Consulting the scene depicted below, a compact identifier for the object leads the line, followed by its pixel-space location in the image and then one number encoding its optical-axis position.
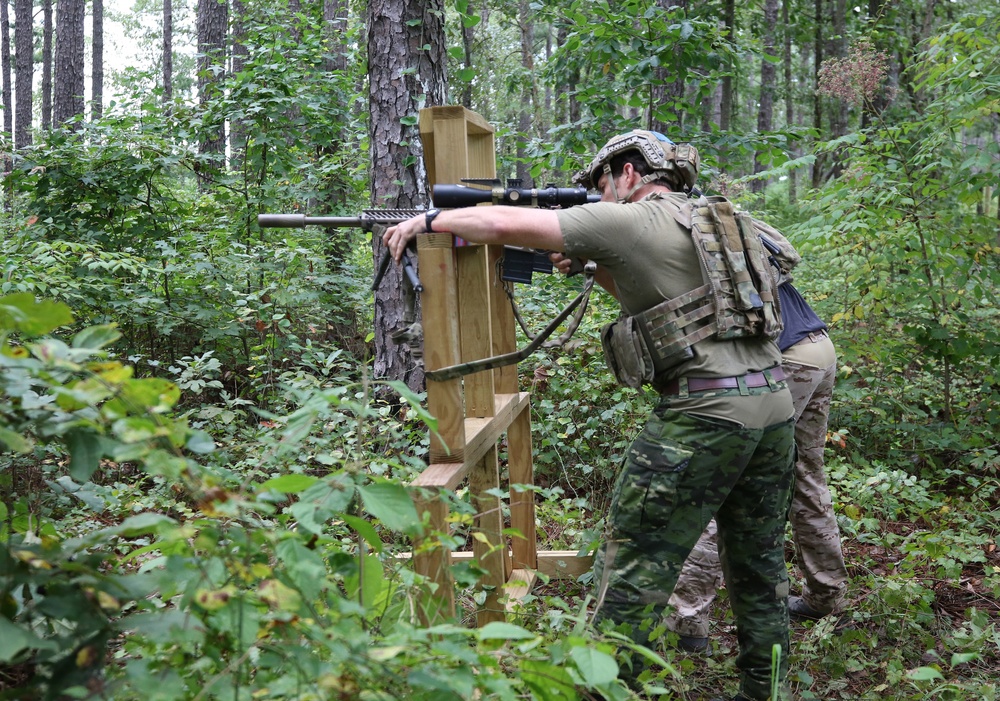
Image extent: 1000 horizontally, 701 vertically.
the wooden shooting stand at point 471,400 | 2.58
